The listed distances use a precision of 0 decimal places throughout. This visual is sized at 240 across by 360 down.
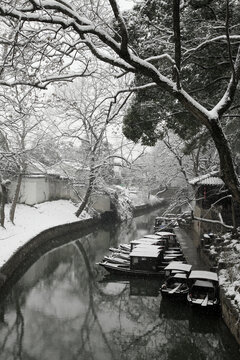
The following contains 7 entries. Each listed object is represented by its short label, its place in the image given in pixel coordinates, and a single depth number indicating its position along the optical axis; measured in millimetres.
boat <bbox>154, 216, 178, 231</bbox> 30891
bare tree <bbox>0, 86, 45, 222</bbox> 20664
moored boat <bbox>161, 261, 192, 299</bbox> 14297
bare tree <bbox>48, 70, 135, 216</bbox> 30031
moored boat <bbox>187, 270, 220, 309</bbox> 13094
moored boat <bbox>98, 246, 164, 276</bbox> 17750
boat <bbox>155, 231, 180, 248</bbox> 24362
